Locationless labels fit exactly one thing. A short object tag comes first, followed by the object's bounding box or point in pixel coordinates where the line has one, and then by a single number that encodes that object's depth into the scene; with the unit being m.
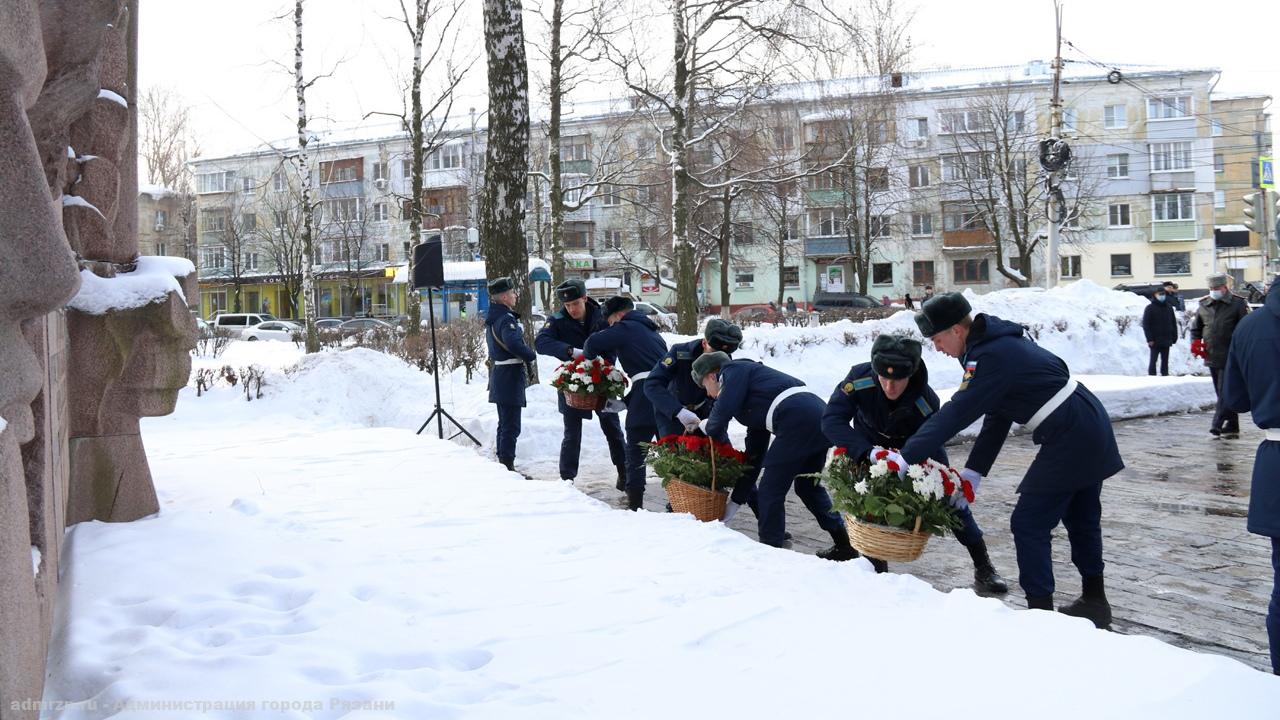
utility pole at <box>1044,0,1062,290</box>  25.56
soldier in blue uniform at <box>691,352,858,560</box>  6.66
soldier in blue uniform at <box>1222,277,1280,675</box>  4.19
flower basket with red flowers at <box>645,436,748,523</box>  6.86
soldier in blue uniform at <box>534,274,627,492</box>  9.35
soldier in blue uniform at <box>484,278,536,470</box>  9.77
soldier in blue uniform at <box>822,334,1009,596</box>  5.83
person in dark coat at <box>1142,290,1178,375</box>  18.09
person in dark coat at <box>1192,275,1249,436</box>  12.30
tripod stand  11.10
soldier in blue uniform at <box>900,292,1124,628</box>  5.19
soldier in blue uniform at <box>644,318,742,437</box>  7.40
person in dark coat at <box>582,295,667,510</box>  8.48
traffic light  16.89
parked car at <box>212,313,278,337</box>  46.62
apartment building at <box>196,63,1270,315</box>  47.06
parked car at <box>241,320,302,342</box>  41.56
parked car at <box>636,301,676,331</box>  33.23
